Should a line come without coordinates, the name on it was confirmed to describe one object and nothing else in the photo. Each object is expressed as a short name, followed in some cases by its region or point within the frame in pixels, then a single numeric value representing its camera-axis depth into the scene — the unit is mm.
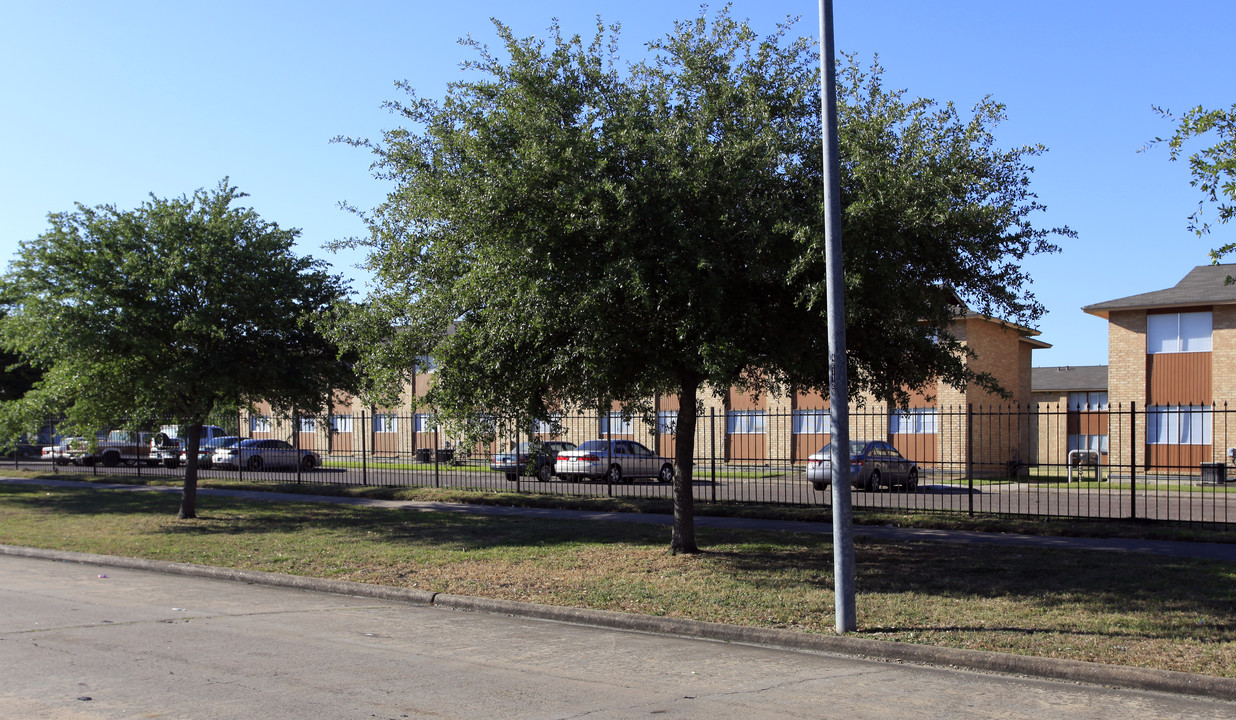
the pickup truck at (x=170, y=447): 35281
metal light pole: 9430
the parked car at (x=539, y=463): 28577
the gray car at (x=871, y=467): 26000
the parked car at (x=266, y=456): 36031
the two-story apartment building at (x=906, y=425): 38844
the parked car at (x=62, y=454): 40991
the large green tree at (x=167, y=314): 17562
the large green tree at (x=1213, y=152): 9414
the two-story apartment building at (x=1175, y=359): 33688
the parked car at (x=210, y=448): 37206
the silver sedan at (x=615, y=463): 31172
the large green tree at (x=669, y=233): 11219
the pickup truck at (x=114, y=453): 38406
